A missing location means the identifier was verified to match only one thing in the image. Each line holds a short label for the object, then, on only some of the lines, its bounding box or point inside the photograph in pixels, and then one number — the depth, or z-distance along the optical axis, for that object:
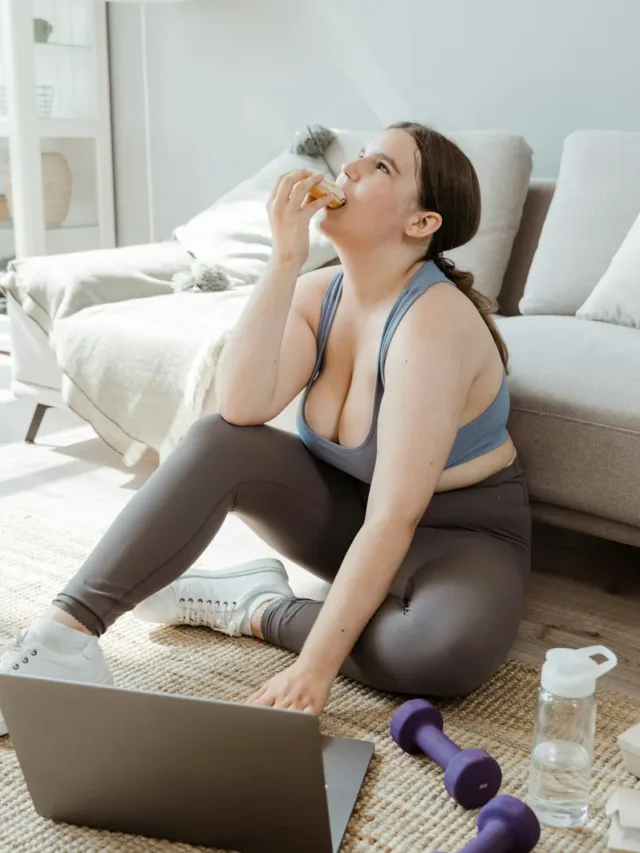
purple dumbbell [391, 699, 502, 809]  1.20
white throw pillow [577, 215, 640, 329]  2.09
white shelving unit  3.51
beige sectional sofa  1.69
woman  1.40
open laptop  1.03
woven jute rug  1.19
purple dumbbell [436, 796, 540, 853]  1.09
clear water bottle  1.20
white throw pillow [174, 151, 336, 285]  2.69
